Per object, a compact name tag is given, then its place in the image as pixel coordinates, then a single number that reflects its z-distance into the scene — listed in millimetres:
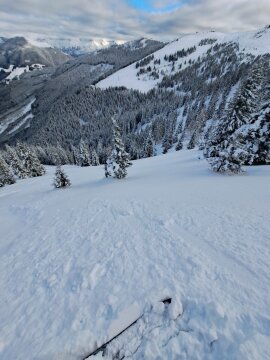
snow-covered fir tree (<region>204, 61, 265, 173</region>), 21552
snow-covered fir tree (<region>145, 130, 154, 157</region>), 79938
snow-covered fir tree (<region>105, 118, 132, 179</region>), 27766
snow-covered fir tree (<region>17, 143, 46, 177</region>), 52656
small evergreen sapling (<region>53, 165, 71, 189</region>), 28303
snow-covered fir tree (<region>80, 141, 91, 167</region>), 67350
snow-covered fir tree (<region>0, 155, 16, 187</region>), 48938
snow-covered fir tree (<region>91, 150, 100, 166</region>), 76750
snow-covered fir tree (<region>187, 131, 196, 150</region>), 73188
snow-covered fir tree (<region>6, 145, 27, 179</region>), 52844
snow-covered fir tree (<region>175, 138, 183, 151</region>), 78812
